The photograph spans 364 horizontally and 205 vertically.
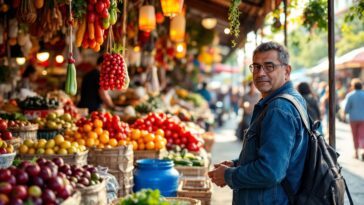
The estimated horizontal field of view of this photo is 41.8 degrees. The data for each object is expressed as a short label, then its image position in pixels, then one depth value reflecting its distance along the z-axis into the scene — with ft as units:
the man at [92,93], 28.22
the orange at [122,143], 18.65
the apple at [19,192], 8.49
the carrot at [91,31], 17.11
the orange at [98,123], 19.80
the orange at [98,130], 19.06
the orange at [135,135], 20.30
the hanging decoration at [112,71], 17.80
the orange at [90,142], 18.01
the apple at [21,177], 9.12
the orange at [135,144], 19.74
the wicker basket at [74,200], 8.91
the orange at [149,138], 20.12
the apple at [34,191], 8.66
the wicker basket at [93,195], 10.36
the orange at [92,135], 18.61
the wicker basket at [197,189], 17.11
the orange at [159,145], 20.10
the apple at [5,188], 8.55
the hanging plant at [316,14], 29.71
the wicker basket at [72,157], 15.10
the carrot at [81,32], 17.61
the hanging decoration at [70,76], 16.26
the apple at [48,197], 8.70
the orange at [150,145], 19.94
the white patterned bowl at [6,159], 13.08
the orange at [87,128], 19.24
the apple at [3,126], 16.93
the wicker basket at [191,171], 19.94
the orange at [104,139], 18.52
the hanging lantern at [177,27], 30.63
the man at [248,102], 43.55
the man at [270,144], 9.82
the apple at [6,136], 16.44
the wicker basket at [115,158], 16.81
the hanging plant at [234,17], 14.35
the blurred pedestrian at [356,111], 36.93
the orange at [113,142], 18.48
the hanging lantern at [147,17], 24.41
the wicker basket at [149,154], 19.65
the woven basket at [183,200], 12.64
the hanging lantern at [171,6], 20.49
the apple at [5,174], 8.93
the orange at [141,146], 20.01
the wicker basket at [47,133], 20.77
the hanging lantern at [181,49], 44.16
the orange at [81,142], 18.12
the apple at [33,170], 9.37
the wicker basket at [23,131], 18.72
